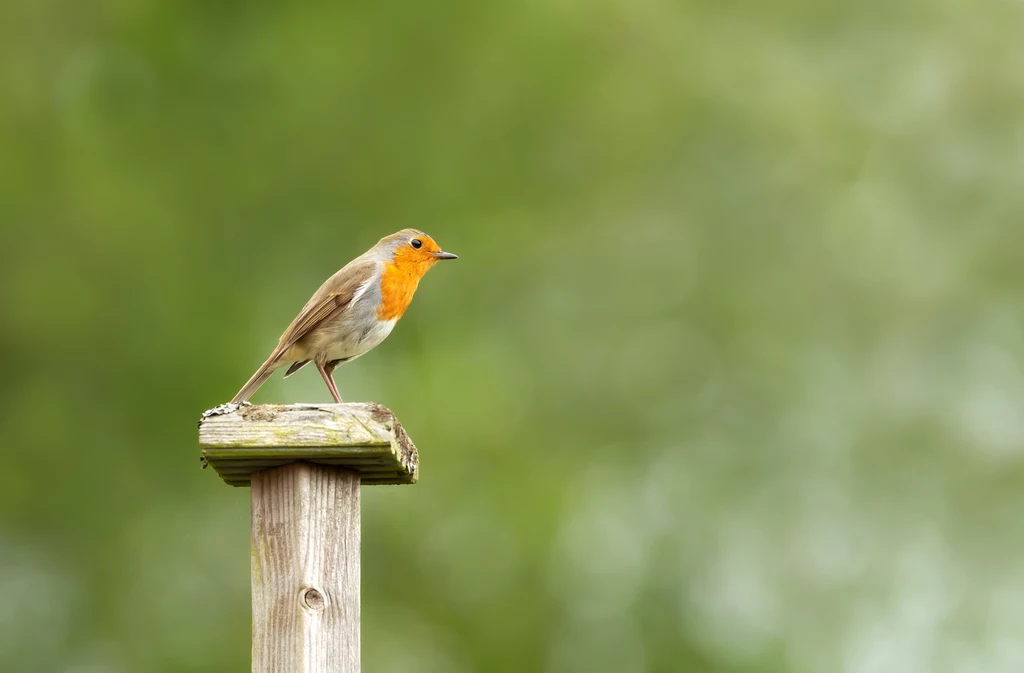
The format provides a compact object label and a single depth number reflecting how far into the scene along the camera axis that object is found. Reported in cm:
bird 1139
